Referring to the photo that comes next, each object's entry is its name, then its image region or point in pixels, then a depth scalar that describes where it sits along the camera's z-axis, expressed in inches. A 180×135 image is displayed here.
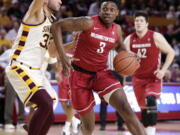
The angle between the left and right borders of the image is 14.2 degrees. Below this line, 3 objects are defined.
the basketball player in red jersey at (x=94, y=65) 359.1
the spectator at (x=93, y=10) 874.5
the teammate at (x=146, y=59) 460.6
